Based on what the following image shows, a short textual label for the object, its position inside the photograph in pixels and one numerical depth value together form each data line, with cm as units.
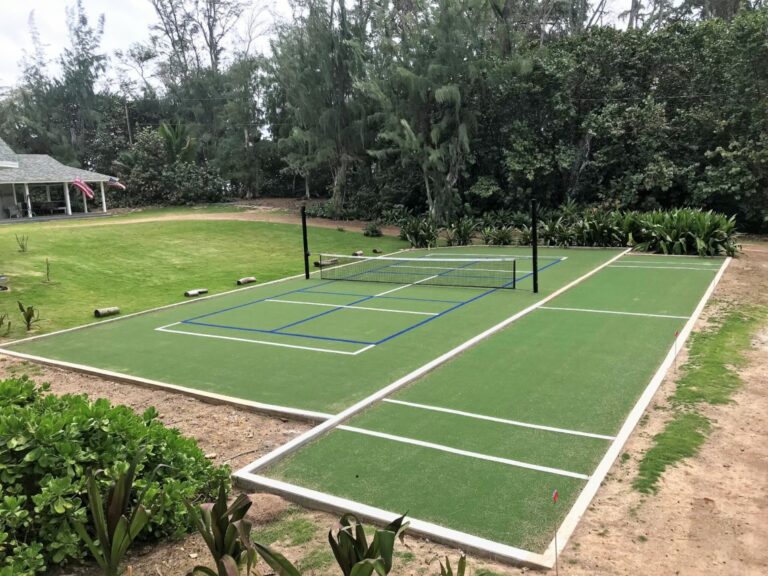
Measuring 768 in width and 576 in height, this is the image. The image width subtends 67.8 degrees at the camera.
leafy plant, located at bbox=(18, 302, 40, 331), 1093
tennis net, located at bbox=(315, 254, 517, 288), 1456
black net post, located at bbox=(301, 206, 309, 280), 1503
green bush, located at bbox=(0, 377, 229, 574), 336
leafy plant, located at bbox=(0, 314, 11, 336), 1067
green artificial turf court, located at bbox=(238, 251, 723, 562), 432
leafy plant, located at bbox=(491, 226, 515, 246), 2255
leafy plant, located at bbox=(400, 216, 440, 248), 2286
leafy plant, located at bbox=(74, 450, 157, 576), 320
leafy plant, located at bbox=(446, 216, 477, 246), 2317
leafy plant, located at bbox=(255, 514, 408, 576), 284
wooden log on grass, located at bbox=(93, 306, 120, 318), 1202
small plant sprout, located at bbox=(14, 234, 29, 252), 1767
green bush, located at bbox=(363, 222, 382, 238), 2531
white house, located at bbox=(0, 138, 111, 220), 3156
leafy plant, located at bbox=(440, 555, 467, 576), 275
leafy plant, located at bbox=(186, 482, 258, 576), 308
